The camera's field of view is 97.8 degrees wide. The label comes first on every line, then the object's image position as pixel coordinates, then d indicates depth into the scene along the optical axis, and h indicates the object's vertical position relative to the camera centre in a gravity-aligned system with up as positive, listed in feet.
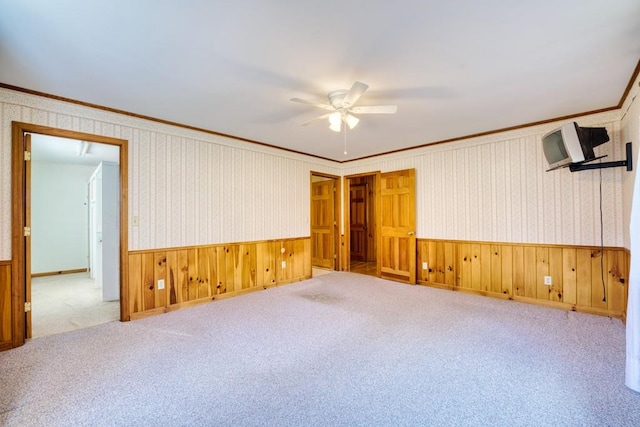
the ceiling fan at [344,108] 8.28 +3.35
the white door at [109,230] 12.96 -0.50
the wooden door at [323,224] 20.26 -0.60
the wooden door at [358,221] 24.35 -0.52
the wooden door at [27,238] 8.91 -0.56
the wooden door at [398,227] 15.87 -0.72
